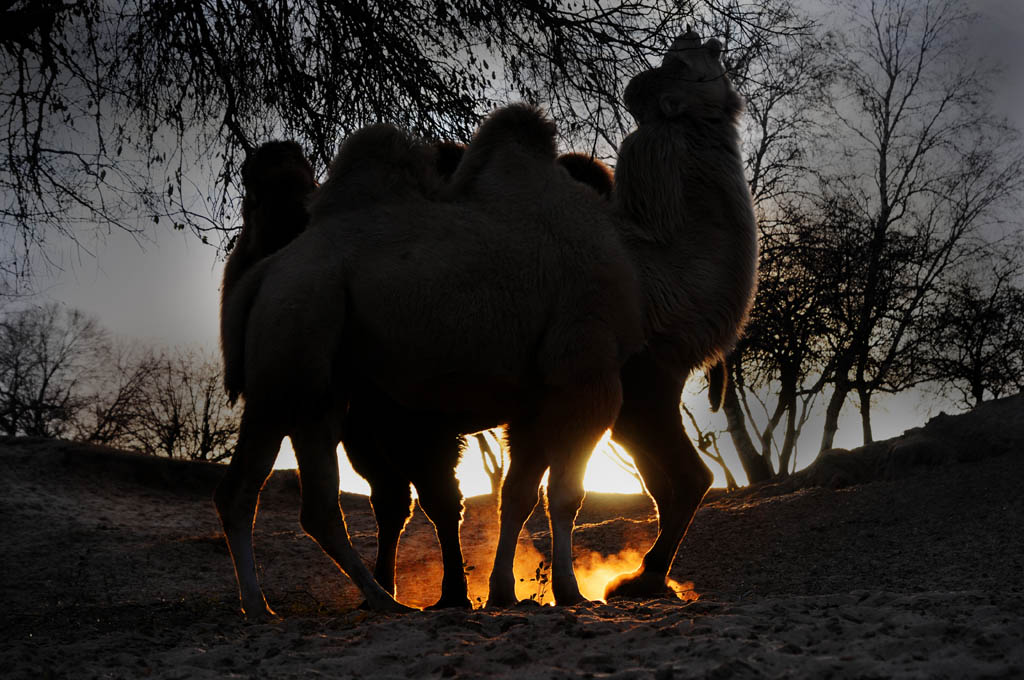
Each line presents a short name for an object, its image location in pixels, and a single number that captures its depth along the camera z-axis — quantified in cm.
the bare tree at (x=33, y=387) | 2422
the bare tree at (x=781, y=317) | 1531
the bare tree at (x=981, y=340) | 1925
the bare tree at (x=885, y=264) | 1659
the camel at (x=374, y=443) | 534
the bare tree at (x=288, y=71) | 729
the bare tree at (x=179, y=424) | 2525
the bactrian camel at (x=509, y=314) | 454
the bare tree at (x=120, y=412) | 2511
